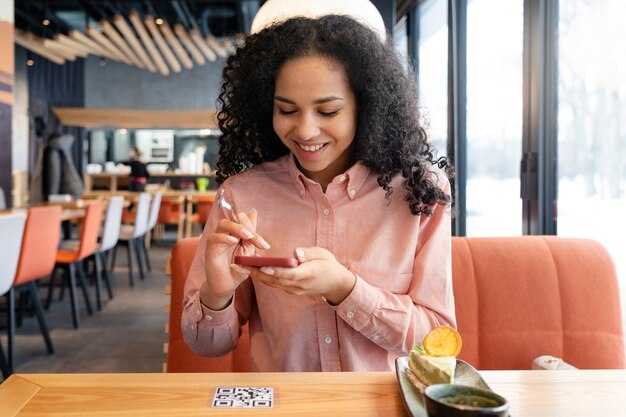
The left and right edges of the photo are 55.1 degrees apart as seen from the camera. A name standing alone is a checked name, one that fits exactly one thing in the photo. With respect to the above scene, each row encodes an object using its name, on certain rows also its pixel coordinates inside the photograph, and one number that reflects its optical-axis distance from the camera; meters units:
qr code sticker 0.93
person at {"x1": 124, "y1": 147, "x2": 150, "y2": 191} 9.35
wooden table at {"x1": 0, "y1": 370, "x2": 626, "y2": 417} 0.91
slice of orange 0.96
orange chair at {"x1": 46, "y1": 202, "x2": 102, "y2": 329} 4.47
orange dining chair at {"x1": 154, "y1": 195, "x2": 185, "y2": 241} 9.22
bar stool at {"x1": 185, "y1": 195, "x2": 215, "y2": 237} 8.84
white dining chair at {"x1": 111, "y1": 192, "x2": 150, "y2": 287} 6.25
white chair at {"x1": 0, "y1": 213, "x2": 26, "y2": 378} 2.98
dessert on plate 0.91
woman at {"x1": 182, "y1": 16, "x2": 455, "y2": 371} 1.29
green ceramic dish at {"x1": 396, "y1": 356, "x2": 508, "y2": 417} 0.88
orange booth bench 1.77
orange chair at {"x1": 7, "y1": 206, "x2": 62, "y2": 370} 3.40
